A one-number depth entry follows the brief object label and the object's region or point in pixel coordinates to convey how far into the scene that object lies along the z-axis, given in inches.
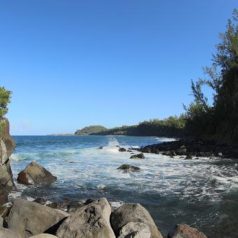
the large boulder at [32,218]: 286.2
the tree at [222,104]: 1478.2
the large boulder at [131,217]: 282.2
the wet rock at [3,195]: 430.9
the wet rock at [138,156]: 1063.8
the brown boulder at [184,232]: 280.7
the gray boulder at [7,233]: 233.4
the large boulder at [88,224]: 263.2
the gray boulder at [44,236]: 243.9
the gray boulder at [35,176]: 604.9
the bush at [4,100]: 568.5
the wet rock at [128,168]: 755.2
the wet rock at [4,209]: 344.0
